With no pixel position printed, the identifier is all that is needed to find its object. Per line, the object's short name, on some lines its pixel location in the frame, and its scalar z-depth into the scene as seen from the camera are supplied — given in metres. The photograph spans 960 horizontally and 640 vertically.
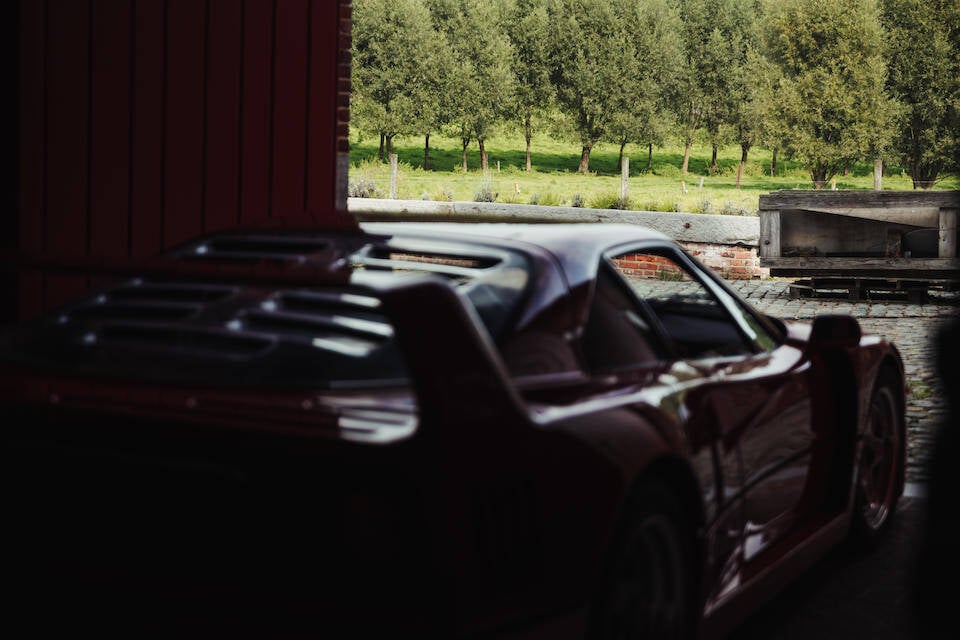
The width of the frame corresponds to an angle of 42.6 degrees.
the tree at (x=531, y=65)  55.72
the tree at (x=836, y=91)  43.38
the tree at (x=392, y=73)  52.09
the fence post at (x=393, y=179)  39.53
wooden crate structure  16.47
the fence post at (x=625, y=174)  37.89
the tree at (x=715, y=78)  56.41
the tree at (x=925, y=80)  44.25
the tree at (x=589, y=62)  52.06
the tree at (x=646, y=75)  51.72
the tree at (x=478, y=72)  53.94
